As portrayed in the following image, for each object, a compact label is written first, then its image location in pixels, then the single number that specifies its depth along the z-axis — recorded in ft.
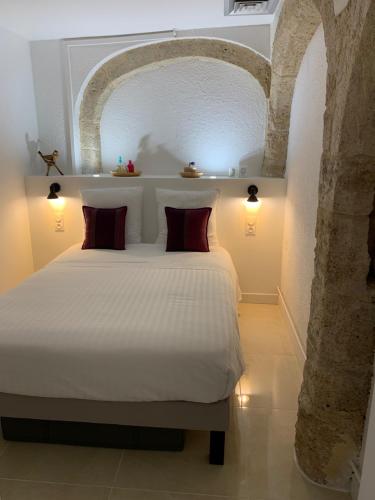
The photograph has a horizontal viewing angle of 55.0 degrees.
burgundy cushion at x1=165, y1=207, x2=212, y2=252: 10.36
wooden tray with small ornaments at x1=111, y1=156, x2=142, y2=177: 11.86
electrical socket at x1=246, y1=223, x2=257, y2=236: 11.53
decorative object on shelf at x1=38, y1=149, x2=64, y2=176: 12.03
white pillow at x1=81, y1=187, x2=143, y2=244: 11.10
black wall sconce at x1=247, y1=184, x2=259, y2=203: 10.98
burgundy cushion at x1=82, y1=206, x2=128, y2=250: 10.64
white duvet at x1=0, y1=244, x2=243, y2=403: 5.42
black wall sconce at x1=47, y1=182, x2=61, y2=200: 11.57
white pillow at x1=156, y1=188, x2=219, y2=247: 10.78
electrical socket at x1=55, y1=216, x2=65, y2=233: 12.18
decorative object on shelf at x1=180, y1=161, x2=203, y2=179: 11.50
